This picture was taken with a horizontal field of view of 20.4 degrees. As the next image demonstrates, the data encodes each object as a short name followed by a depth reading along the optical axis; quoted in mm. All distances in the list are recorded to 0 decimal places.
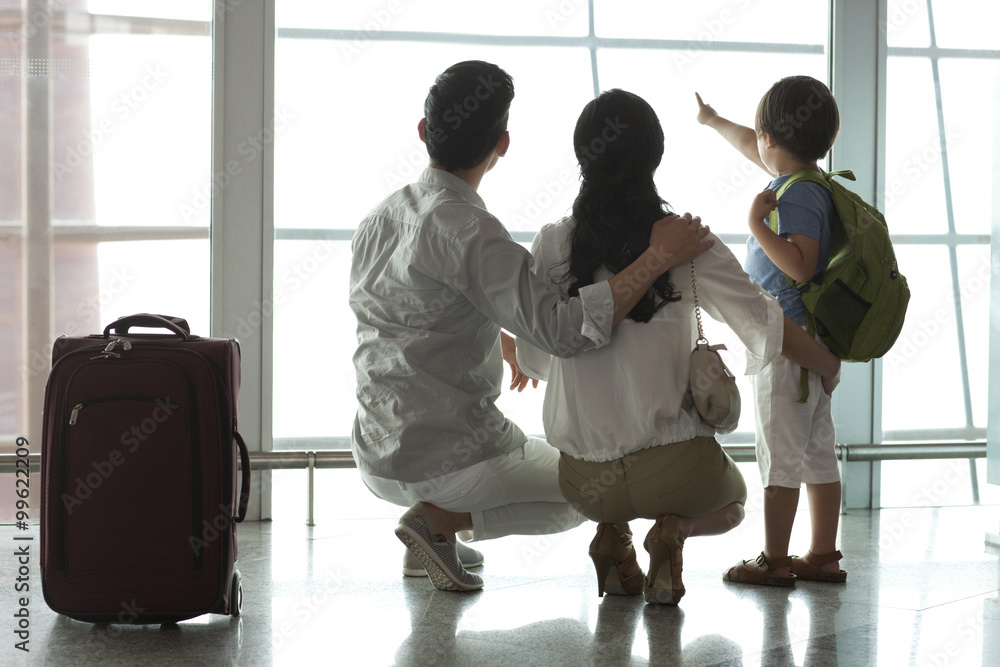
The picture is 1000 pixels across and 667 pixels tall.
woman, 5457
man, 5456
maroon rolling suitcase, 5311
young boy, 5661
